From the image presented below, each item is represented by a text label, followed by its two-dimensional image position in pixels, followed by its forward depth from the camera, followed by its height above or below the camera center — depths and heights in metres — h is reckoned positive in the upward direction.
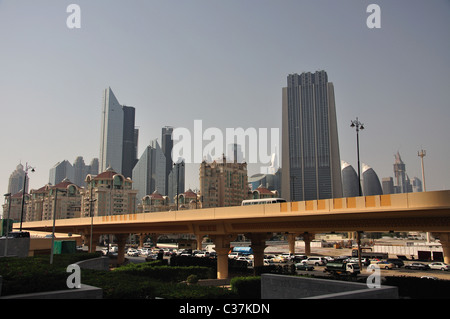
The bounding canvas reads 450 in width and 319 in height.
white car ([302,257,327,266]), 67.58 -6.90
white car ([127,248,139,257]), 97.56 -7.82
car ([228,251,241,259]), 83.54 -7.27
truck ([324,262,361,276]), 50.01 -6.02
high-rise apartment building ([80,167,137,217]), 162.50 +11.32
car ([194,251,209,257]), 83.94 -6.83
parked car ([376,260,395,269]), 60.94 -6.78
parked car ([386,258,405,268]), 62.13 -6.49
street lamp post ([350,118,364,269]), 42.65 +10.27
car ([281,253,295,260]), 76.47 -6.96
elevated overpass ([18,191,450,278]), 27.69 +0.25
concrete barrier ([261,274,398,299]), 14.06 -2.93
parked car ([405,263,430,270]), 58.27 -6.73
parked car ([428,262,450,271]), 57.49 -6.68
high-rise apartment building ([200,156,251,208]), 184.12 +17.80
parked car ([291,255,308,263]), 74.06 -7.03
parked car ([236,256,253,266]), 71.89 -7.06
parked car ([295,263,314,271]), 58.97 -6.85
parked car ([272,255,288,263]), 73.38 -7.10
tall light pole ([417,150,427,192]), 94.19 +15.51
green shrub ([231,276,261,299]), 30.65 -5.16
